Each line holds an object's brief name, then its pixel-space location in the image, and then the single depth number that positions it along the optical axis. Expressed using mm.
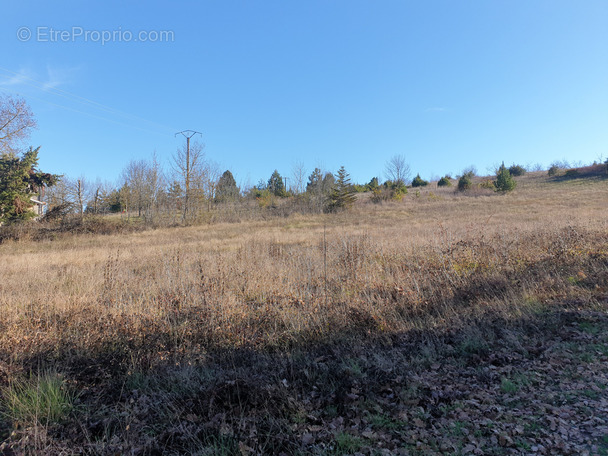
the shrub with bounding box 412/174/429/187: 60656
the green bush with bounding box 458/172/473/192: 44000
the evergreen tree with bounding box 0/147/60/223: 22203
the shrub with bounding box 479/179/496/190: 41981
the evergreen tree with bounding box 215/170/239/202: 43438
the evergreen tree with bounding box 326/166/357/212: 36500
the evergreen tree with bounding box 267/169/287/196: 67750
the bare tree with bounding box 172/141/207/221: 31969
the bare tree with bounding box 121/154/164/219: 35938
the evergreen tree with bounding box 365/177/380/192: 60612
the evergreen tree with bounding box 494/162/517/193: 38094
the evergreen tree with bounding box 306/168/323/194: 41531
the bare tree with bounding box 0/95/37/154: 23609
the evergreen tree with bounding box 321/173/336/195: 42384
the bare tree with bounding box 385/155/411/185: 52069
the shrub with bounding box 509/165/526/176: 54781
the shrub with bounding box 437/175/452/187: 52712
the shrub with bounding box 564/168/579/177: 46031
